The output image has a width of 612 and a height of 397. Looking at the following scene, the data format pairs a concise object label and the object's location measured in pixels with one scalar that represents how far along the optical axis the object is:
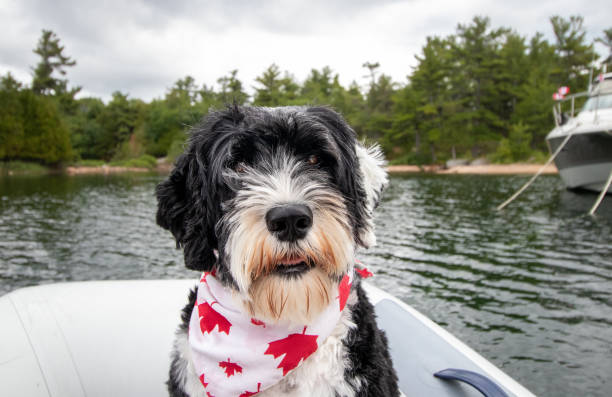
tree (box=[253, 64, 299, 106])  57.88
